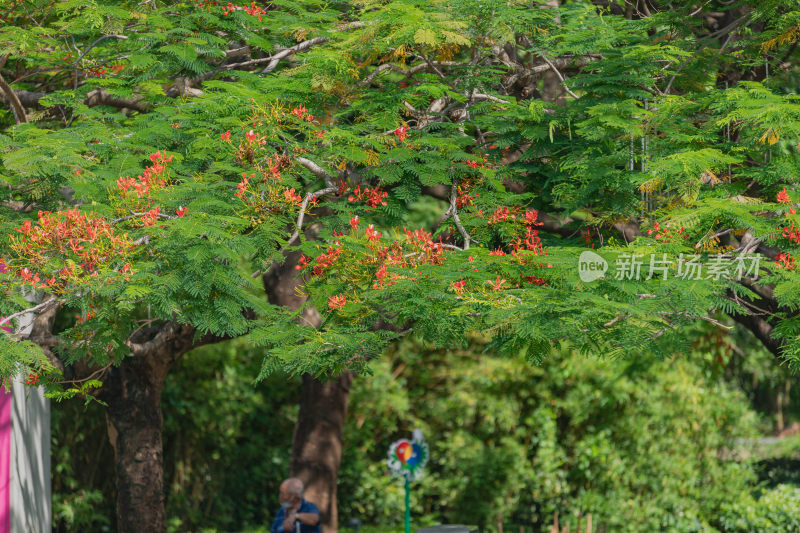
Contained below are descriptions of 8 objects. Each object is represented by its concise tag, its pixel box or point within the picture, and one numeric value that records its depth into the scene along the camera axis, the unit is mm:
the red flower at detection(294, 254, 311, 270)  14281
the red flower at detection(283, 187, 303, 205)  13695
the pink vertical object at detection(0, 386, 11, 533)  17717
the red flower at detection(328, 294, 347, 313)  13453
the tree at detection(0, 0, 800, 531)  12664
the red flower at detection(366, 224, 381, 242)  13641
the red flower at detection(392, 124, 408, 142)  14836
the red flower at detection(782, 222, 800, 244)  12633
